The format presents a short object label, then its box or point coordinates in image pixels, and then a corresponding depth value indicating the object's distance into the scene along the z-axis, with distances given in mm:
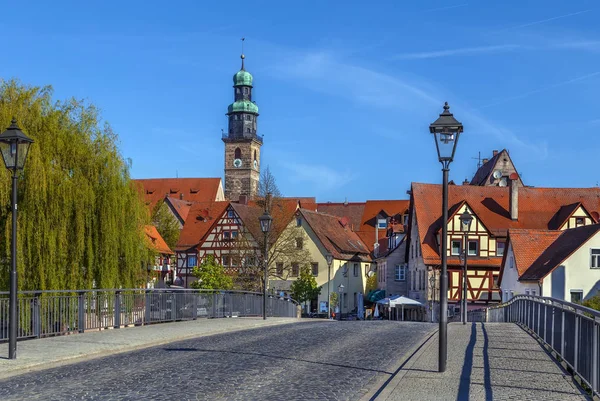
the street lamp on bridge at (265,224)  29609
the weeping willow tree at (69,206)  23844
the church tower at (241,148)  143000
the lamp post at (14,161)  15000
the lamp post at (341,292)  73438
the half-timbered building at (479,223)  63781
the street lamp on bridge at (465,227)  32500
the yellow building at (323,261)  73750
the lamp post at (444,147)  13688
